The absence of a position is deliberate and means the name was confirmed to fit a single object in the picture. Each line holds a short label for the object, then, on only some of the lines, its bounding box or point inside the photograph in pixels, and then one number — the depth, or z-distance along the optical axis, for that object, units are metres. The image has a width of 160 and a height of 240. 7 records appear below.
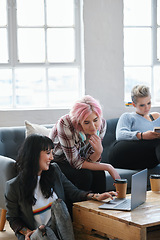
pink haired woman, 3.08
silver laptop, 2.41
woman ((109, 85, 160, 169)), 3.74
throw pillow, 3.52
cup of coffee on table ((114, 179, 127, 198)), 2.67
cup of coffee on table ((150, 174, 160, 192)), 2.94
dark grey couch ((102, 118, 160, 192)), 3.71
